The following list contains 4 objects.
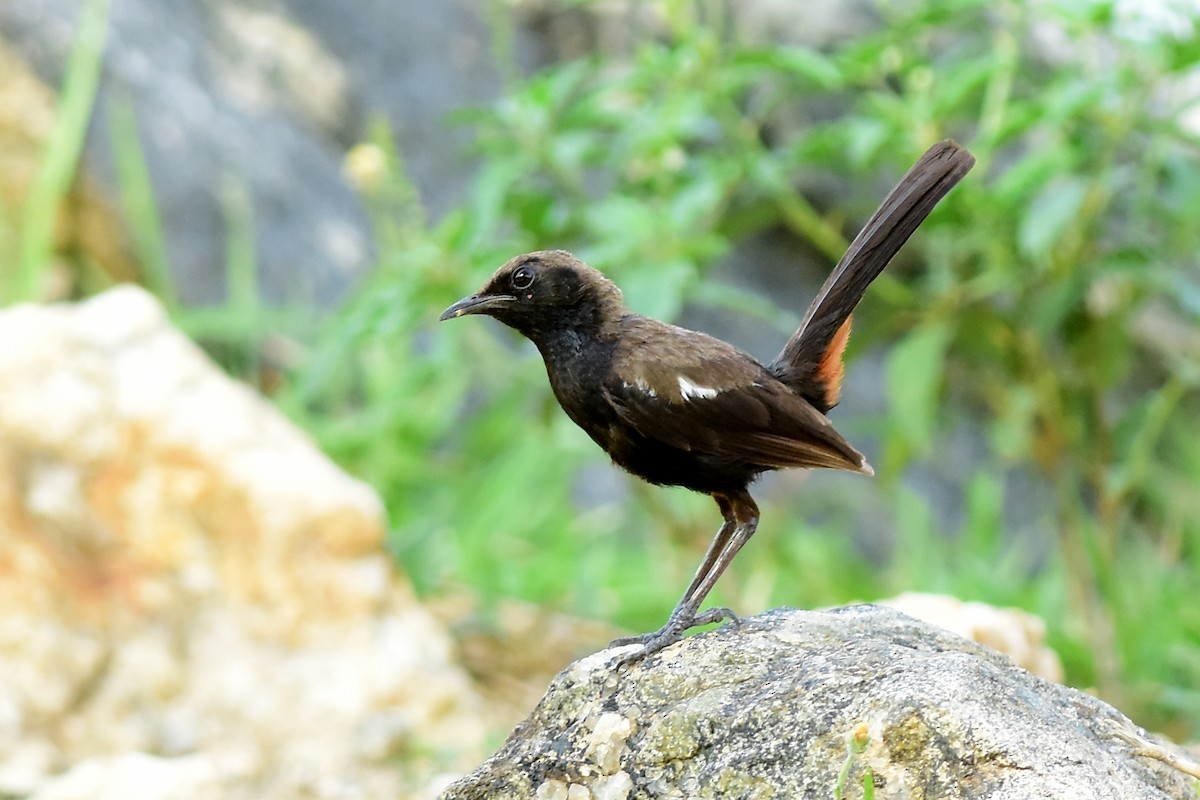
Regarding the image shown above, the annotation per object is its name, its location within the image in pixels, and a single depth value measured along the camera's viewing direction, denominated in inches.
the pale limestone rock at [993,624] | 299.9
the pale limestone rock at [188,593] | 351.6
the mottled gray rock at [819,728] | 169.2
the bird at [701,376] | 237.5
